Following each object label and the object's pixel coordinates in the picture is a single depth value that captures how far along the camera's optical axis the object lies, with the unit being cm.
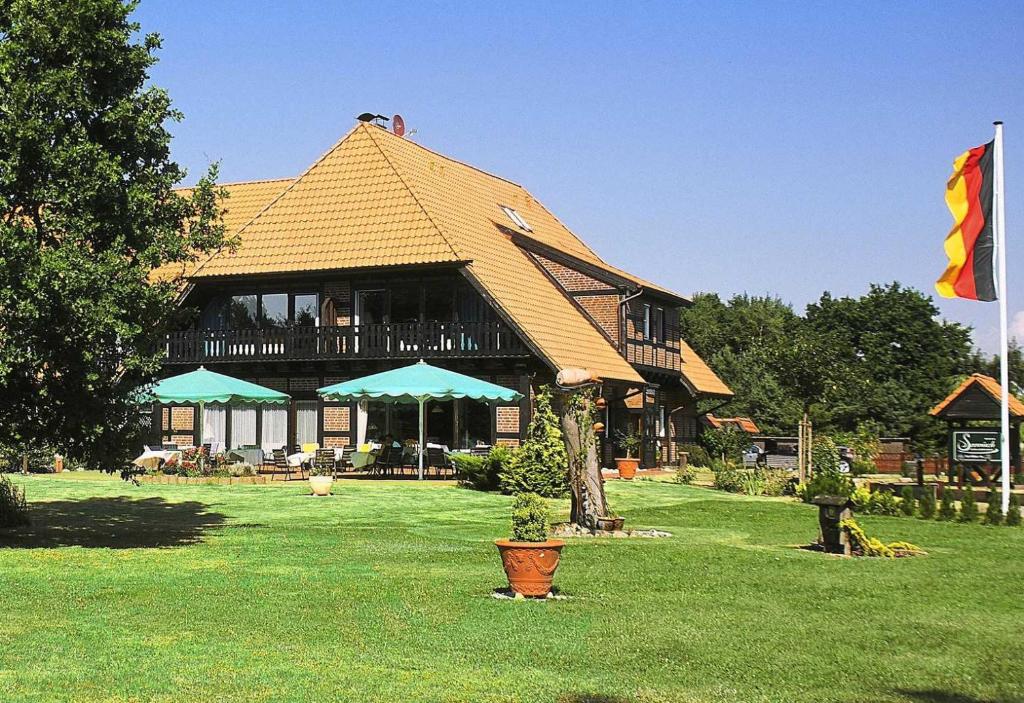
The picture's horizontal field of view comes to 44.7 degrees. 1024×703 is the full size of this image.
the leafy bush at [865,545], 1605
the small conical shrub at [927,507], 2233
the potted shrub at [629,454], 3394
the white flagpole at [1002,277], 2186
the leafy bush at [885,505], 2286
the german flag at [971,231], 2305
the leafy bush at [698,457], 3875
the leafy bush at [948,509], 2206
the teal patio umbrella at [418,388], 2928
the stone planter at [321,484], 2491
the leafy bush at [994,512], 2125
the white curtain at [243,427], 3619
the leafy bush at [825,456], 3112
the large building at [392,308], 3341
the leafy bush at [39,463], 3288
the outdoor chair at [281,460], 3234
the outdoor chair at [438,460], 3234
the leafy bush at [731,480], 3006
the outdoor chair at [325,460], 3085
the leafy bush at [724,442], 4256
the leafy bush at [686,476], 3288
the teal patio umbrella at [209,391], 3028
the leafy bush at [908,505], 2270
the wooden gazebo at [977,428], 2691
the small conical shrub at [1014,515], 2129
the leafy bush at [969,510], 2170
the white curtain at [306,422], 3553
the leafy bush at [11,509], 1856
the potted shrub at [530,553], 1173
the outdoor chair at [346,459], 3219
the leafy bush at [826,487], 2445
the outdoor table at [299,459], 3172
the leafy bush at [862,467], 3631
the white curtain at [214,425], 3650
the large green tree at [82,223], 1507
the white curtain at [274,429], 3581
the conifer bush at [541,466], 2456
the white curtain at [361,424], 3450
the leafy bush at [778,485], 2912
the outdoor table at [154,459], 3122
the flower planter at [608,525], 1838
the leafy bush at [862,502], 2317
